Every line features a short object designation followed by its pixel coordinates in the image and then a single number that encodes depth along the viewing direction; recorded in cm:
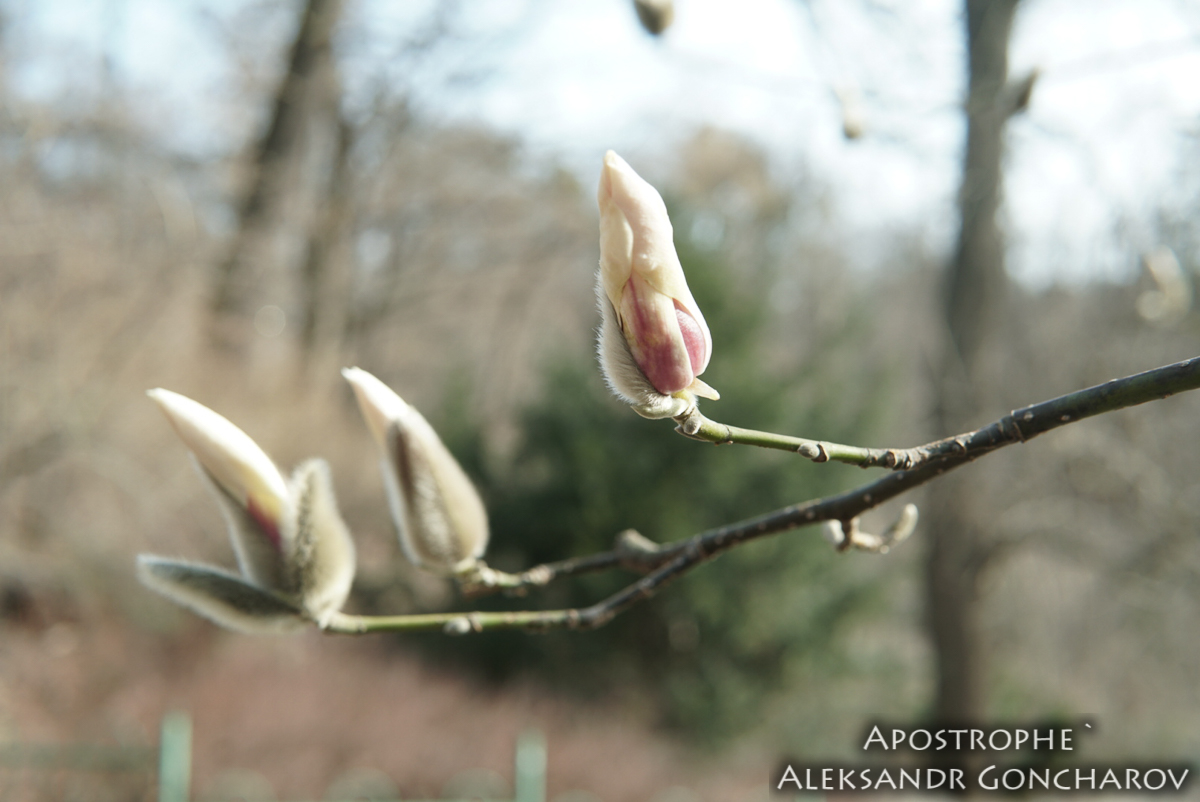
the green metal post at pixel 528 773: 346
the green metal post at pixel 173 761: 314
